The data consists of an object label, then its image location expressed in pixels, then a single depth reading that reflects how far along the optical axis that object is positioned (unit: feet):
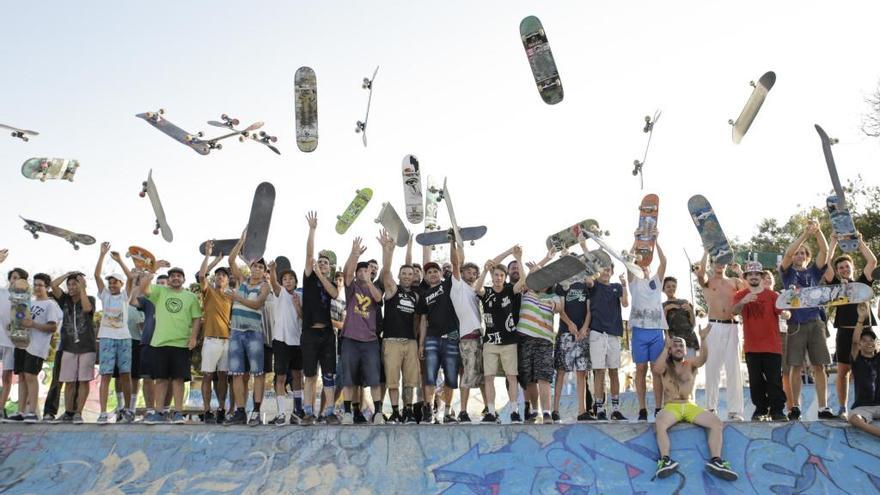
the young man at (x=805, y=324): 31.04
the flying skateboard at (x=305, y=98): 39.68
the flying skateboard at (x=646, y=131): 36.29
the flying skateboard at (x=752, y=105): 38.37
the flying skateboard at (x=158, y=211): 40.55
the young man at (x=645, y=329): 32.01
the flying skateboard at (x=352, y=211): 41.39
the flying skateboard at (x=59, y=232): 41.06
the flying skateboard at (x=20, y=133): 36.19
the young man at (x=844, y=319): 30.81
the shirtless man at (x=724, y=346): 31.55
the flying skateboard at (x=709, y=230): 34.45
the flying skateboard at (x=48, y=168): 40.81
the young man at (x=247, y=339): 32.68
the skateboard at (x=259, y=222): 36.70
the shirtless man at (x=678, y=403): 27.27
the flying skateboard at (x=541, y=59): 37.91
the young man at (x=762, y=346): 30.83
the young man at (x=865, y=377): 28.94
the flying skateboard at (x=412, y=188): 40.91
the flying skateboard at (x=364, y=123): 36.58
